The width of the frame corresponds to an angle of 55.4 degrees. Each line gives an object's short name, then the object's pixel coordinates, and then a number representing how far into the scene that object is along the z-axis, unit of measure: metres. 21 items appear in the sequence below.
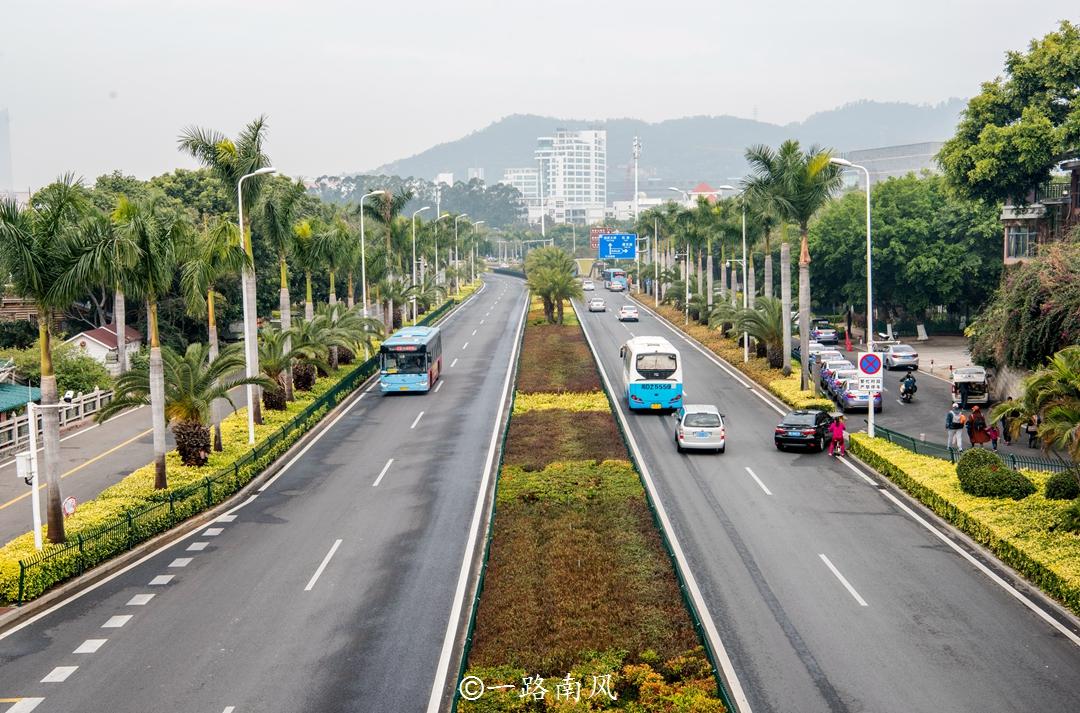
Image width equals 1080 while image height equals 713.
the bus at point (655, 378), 42.22
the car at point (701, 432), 34.78
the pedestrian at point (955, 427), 33.31
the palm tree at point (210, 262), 31.91
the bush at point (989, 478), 25.70
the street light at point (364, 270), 59.22
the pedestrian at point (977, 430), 33.00
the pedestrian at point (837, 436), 34.41
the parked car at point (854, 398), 42.59
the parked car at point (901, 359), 56.84
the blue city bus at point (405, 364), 48.50
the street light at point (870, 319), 35.28
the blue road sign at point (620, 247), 113.88
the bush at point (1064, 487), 25.05
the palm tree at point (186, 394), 30.84
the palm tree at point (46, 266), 23.27
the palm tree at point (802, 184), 45.47
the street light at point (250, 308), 35.97
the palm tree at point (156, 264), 27.09
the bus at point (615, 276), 131.88
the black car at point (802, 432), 34.78
